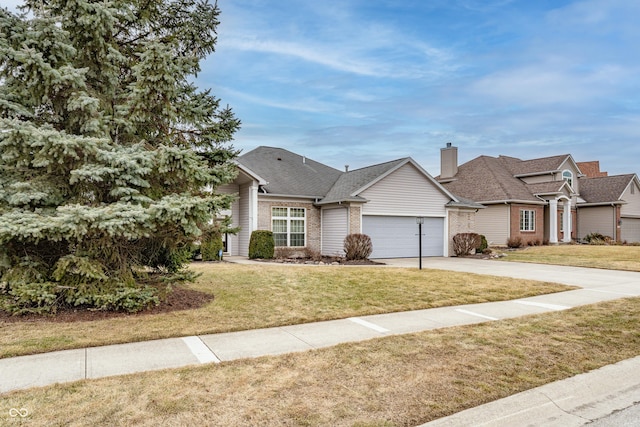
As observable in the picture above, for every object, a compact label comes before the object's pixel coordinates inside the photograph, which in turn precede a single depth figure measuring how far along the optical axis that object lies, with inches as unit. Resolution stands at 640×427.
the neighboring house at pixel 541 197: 1072.2
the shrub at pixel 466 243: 828.0
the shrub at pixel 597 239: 1168.7
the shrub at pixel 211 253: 649.6
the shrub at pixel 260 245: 692.1
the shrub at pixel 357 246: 698.8
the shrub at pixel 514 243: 1015.0
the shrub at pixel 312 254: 749.4
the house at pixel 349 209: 740.0
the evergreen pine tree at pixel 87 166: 235.3
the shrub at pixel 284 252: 737.2
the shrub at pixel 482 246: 852.6
